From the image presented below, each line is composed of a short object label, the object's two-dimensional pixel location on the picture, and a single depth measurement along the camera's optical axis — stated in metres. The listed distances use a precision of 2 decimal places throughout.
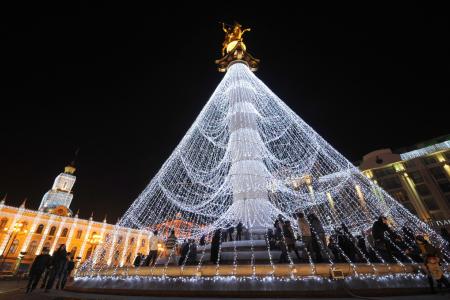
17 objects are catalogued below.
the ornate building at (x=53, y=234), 34.38
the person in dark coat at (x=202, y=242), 12.05
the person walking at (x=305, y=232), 7.17
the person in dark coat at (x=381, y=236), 7.24
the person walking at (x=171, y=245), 9.51
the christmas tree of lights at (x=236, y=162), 12.88
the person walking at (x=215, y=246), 7.92
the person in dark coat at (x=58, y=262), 7.32
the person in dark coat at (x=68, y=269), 7.80
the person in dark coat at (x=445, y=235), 8.84
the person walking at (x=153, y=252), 9.28
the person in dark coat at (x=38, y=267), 7.07
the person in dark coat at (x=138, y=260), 10.03
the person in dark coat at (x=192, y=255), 8.92
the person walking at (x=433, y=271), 4.92
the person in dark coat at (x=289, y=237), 7.35
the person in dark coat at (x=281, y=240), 7.31
